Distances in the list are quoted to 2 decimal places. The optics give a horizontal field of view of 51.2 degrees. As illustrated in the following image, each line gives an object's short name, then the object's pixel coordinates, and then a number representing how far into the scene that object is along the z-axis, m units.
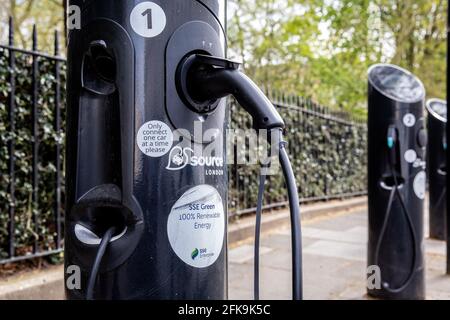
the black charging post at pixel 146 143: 1.12
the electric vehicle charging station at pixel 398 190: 3.30
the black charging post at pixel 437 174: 5.91
